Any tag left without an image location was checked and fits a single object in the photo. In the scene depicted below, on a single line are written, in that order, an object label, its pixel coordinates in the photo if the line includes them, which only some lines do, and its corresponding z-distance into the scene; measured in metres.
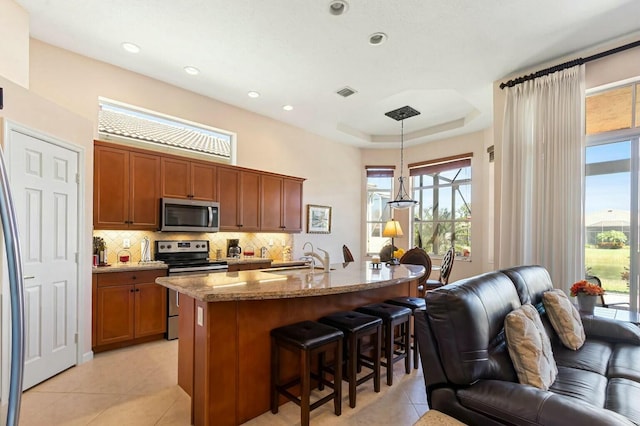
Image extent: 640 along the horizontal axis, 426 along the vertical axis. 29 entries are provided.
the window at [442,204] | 6.19
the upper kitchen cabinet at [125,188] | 3.54
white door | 2.60
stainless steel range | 3.80
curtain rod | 3.07
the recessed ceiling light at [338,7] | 2.65
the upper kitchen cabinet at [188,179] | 4.08
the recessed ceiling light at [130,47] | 3.35
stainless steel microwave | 3.99
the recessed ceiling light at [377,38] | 3.10
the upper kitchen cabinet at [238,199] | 4.64
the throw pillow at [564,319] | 2.33
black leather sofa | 1.34
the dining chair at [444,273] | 4.79
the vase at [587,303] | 2.78
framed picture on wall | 6.17
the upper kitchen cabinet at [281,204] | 5.19
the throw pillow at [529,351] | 1.67
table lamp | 5.37
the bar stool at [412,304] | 3.05
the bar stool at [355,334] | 2.38
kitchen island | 2.03
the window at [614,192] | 3.15
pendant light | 5.16
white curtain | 3.27
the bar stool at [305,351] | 2.06
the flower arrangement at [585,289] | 2.77
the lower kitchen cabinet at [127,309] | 3.33
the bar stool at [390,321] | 2.72
